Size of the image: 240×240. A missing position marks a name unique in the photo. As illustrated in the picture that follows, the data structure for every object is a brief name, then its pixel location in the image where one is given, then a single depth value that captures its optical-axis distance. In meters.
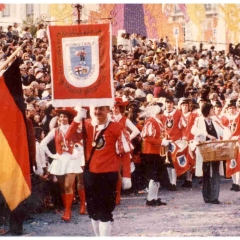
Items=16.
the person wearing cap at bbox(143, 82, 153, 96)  12.65
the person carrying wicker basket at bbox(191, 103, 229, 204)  10.21
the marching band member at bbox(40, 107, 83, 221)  9.00
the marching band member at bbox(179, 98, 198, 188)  11.63
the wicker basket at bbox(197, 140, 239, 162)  9.59
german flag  7.94
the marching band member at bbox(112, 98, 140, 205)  10.14
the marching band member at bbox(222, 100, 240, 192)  11.17
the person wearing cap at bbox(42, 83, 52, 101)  10.26
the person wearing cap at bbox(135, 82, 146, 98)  12.37
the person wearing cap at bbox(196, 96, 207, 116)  11.93
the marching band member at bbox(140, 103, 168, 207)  9.95
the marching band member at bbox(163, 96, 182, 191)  11.55
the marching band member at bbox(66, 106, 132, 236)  7.30
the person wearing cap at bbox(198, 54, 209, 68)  15.07
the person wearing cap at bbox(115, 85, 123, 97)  11.60
